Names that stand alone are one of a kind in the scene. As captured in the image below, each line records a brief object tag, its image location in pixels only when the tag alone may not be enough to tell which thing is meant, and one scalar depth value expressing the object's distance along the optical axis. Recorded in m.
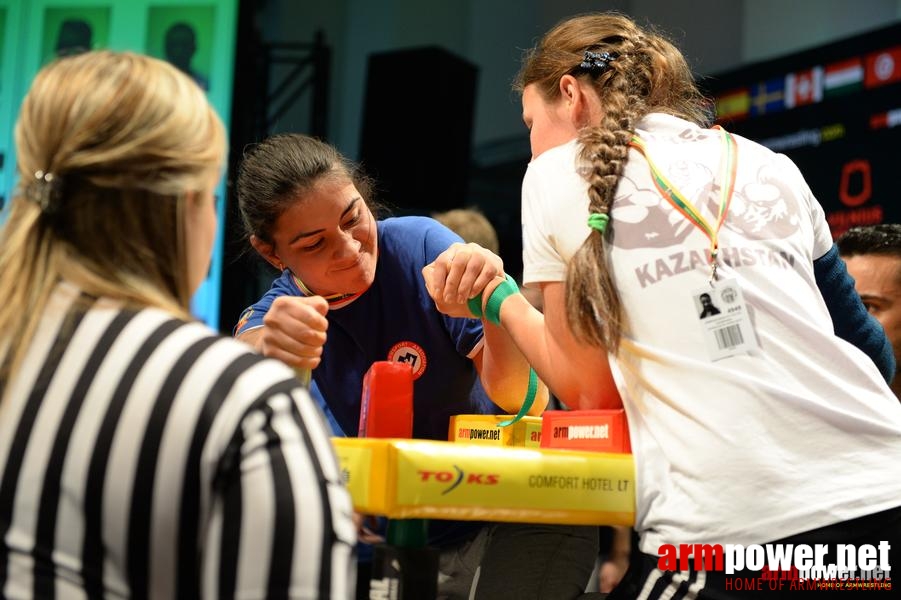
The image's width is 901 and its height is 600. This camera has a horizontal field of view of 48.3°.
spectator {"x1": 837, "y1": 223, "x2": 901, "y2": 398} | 2.41
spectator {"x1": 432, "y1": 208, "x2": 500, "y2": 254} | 3.51
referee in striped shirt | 0.93
